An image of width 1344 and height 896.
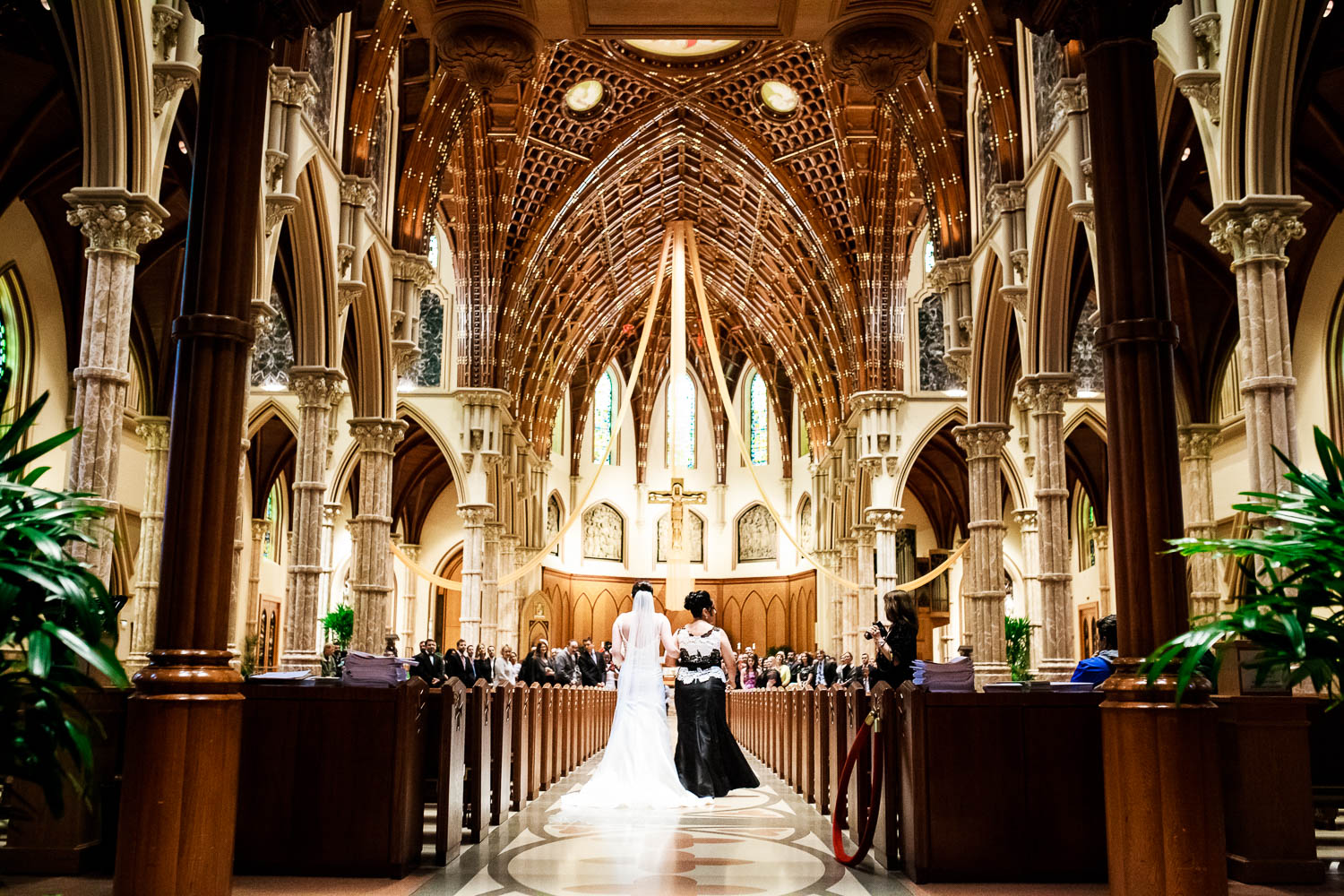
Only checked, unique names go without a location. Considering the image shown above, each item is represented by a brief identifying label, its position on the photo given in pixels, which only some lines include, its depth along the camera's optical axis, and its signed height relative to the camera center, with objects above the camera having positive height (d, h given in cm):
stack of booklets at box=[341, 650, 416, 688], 620 -16
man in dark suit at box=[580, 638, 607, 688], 2209 -54
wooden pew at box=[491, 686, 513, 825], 778 -73
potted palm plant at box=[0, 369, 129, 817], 268 +1
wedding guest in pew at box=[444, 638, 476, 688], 1409 -32
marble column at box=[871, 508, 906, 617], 2278 +195
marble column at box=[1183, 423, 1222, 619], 1862 +270
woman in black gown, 928 -47
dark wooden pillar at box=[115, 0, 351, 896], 407 +49
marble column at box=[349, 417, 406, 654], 1465 +137
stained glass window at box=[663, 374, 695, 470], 3869 +714
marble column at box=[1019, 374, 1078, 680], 1255 +128
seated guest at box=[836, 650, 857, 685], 1611 -40
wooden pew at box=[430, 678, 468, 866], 611 -69
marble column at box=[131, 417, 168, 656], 1357 +142
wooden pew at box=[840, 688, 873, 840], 655 -74
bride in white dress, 880 -71
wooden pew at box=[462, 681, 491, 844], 686 -73
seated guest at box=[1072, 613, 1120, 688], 659 -13
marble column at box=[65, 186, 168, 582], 870 +233
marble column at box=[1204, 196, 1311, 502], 907 +256
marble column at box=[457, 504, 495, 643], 2247 +146
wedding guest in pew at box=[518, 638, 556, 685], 1503 -38
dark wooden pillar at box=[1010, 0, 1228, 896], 416 +63
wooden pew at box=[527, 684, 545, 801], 939 -81
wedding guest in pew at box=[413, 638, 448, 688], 1166 -25
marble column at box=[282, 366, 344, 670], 1310 +158
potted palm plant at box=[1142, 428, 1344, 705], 292 +12
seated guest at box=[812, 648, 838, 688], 1784 -46
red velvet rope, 603 -83
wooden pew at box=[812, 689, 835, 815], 846 -77
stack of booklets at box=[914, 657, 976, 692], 582 -16
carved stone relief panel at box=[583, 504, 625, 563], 3759 +341
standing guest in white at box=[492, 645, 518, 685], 1661 -38
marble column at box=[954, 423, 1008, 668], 1470 +118
